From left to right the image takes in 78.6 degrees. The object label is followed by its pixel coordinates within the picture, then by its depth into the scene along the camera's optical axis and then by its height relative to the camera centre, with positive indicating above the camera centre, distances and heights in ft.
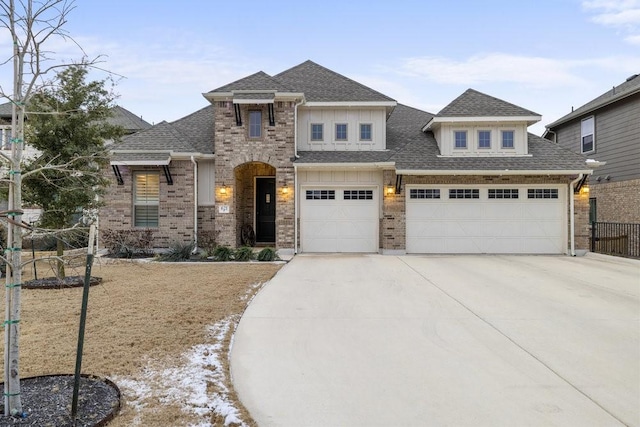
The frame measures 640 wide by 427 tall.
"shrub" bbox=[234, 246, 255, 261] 37.33 -4.14
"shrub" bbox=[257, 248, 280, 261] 37.00 -4.17
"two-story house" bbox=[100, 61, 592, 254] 42.09 +2.80
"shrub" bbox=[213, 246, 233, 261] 37.52 -4.09
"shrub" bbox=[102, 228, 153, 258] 40.91 -3.22
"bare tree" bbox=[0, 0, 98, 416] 9.09 +0.75
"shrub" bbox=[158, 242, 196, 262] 37.76 -4.11
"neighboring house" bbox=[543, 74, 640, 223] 48.98 +8.91
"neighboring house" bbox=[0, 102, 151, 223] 58.43 +16.05
